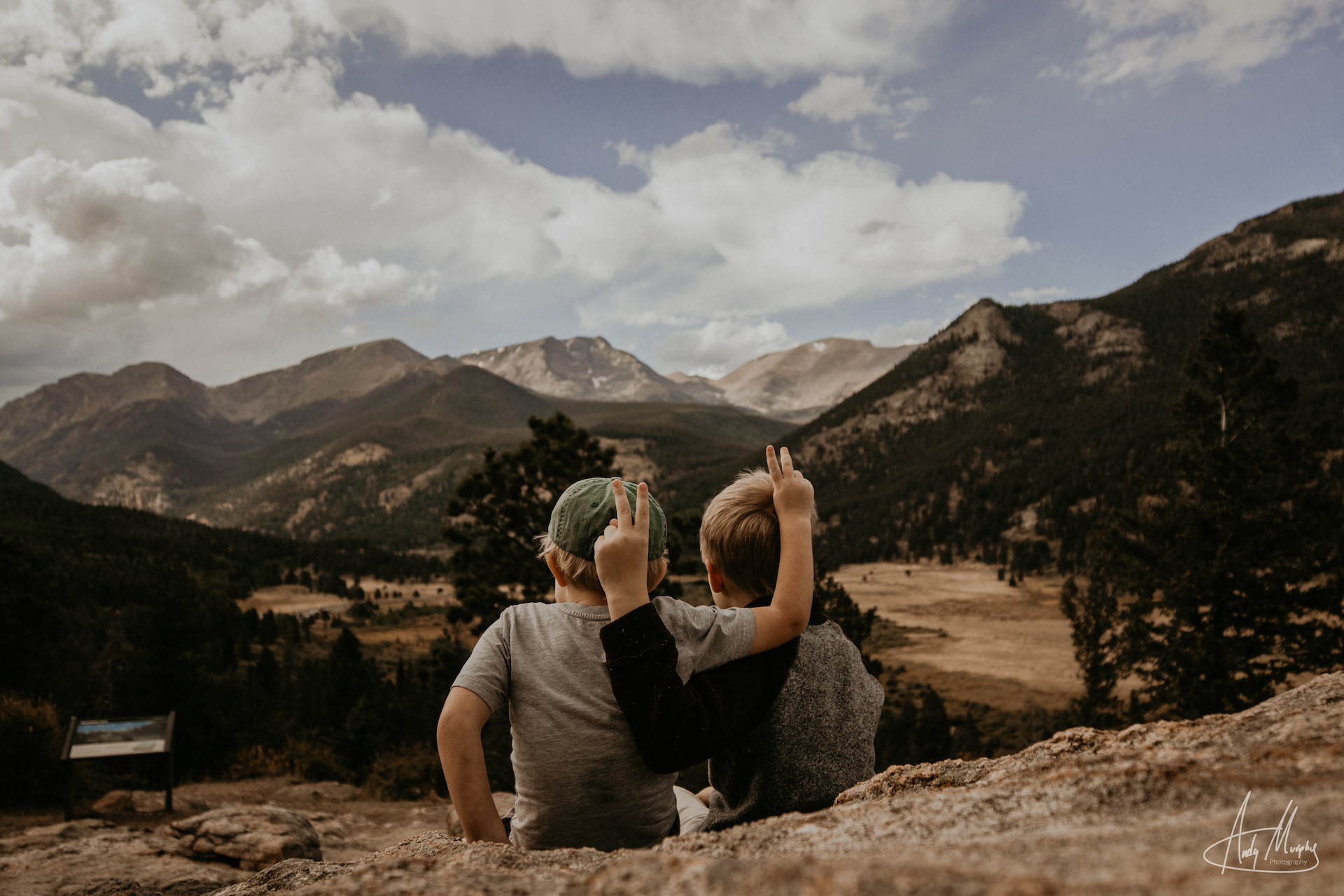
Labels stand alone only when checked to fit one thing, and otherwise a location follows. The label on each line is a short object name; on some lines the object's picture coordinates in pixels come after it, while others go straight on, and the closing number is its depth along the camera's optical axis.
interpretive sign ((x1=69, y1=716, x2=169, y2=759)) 8.20
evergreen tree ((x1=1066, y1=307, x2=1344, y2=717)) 14.04
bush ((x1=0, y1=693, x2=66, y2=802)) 9.22
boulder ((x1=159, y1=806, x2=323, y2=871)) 5.72
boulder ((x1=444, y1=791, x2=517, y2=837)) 7.67
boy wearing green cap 1.86
